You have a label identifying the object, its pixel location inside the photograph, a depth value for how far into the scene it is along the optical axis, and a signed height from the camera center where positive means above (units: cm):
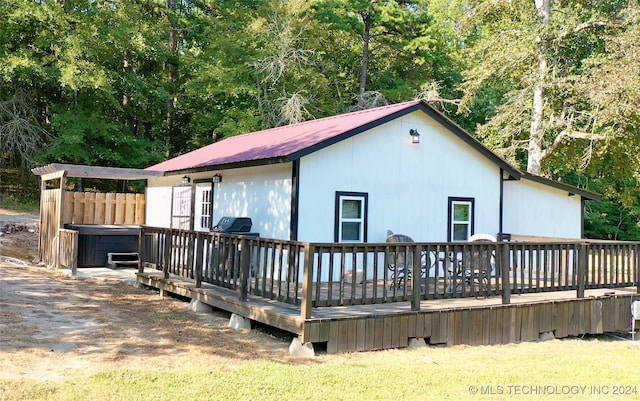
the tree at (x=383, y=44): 2481 +844
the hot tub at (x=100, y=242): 1295 -54
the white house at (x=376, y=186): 1035 +82
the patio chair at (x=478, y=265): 761 -52
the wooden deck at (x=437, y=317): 666 -120
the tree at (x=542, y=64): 1767 +533
